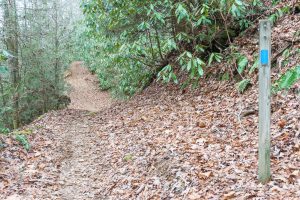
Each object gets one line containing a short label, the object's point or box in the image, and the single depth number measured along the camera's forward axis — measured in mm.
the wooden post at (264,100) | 3088
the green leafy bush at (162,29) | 7129
